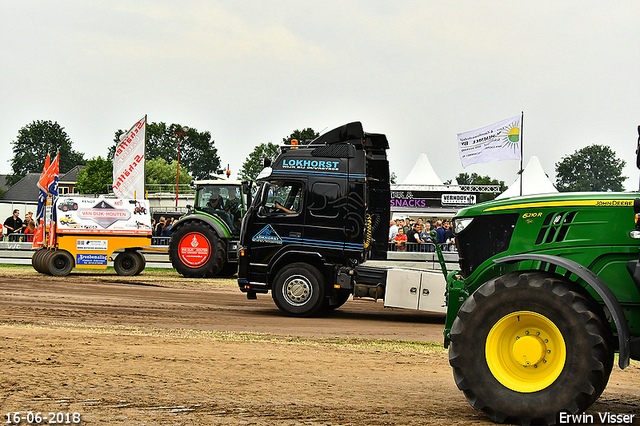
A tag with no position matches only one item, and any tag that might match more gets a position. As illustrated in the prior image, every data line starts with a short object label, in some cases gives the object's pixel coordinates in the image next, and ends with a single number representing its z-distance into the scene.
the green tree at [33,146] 114.50
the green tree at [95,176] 85.50
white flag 25.04
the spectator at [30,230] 24.33
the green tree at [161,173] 90.12
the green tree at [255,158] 79.81
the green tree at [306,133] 85.19
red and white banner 26.09
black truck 11.95
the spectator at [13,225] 24.48
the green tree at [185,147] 114.88
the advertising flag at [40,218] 20.58
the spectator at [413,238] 18.73
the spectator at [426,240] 18.69
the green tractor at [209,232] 19.48
